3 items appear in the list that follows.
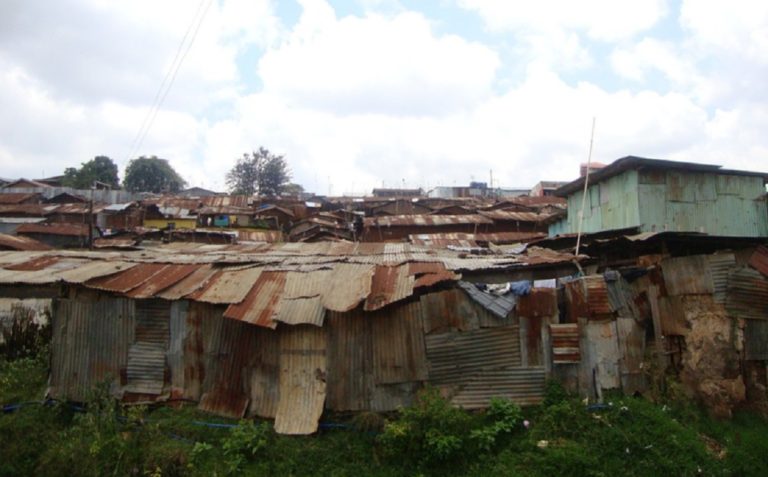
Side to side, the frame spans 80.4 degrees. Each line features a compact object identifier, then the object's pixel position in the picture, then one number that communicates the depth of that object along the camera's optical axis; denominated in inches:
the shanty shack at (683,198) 585.0
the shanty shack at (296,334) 342.6
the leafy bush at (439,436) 302.8
